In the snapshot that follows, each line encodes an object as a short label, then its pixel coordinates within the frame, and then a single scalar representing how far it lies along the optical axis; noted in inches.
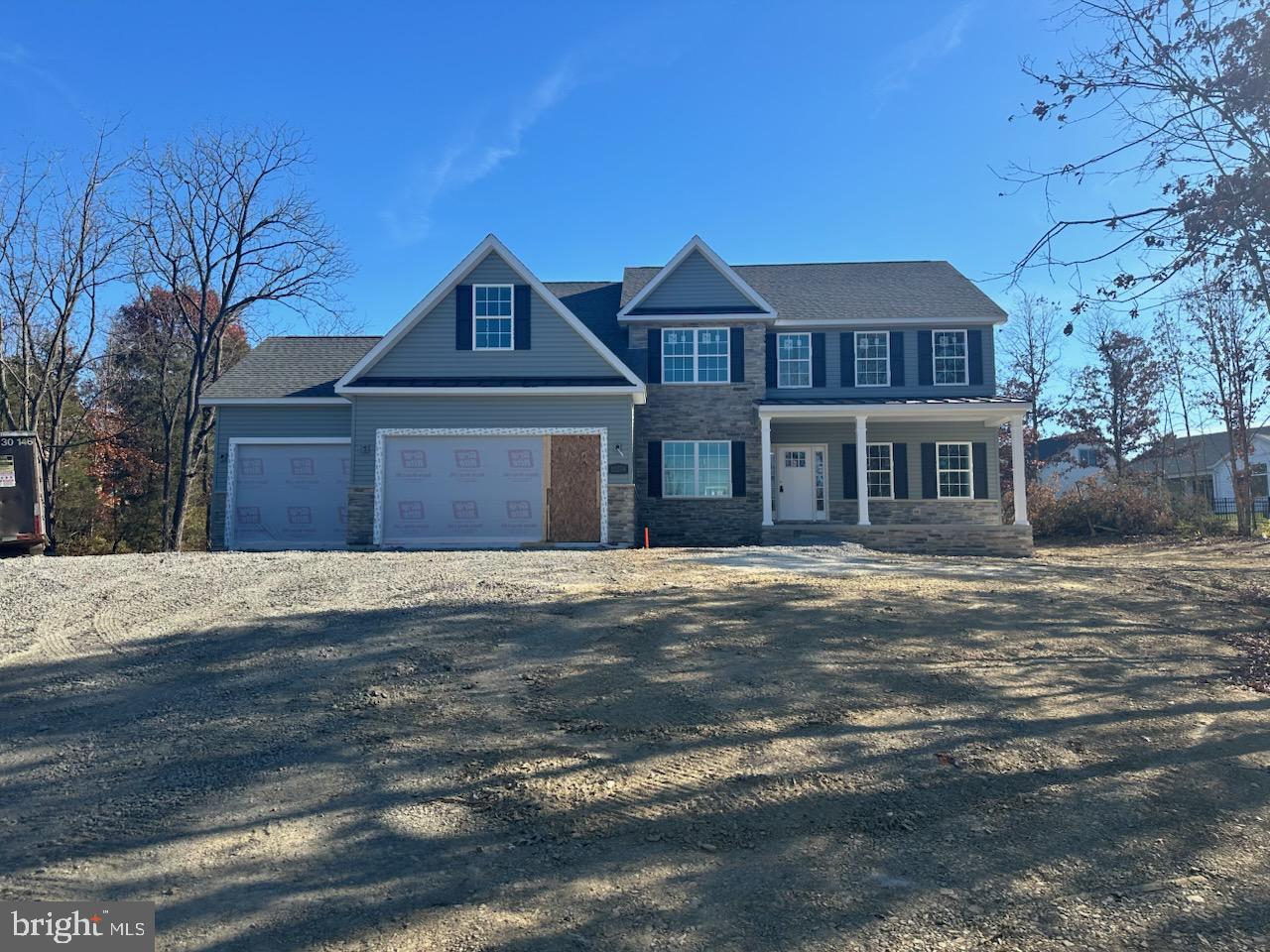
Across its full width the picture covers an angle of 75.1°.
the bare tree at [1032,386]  1362.0
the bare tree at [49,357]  997.2
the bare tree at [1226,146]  345.1
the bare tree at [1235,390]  979.9
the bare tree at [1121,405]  1307.8
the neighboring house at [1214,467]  1576.0
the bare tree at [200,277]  987.3
